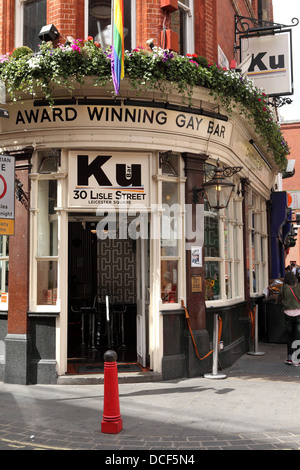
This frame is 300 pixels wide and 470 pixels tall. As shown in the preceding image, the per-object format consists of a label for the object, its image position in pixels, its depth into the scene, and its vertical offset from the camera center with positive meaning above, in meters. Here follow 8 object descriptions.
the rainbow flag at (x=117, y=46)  7.48 +3.52
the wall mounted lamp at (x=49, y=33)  8.39 +4.17
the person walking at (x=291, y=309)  9.98 -0.70
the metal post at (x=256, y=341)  10.94 -1.50
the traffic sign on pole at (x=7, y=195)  7.37 +1.25
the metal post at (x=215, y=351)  8.65 -1.33
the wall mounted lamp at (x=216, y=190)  8.86 +1.56
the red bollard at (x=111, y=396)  5.54 -1.35
